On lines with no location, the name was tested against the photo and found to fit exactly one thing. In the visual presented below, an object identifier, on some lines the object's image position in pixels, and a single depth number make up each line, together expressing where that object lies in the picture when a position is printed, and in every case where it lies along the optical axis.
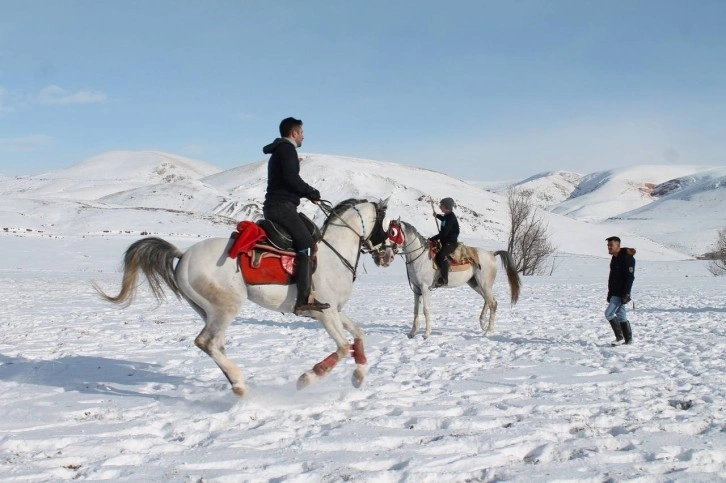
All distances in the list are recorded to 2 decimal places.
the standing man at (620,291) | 10.77
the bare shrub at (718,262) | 37.50
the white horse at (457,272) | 12.05
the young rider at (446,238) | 12.27
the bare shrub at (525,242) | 36.56
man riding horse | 7.08
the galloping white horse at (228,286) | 6.96
